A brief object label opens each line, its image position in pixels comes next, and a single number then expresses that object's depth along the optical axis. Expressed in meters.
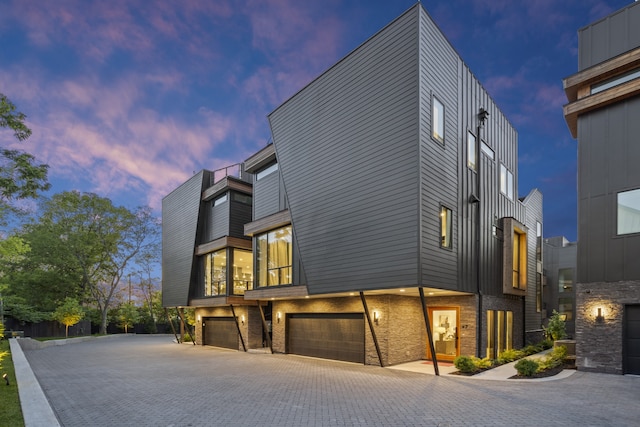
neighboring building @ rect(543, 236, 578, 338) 28.19
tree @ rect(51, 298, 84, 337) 29.08
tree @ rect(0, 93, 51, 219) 10.04
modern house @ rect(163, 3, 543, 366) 11.62
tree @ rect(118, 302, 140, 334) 37.00
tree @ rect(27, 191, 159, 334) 33.16
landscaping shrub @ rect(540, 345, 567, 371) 11.99
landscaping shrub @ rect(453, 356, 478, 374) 11.52
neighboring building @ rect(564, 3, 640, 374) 11.36
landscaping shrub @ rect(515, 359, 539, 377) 11.01
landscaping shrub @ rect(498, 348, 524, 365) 13.71
